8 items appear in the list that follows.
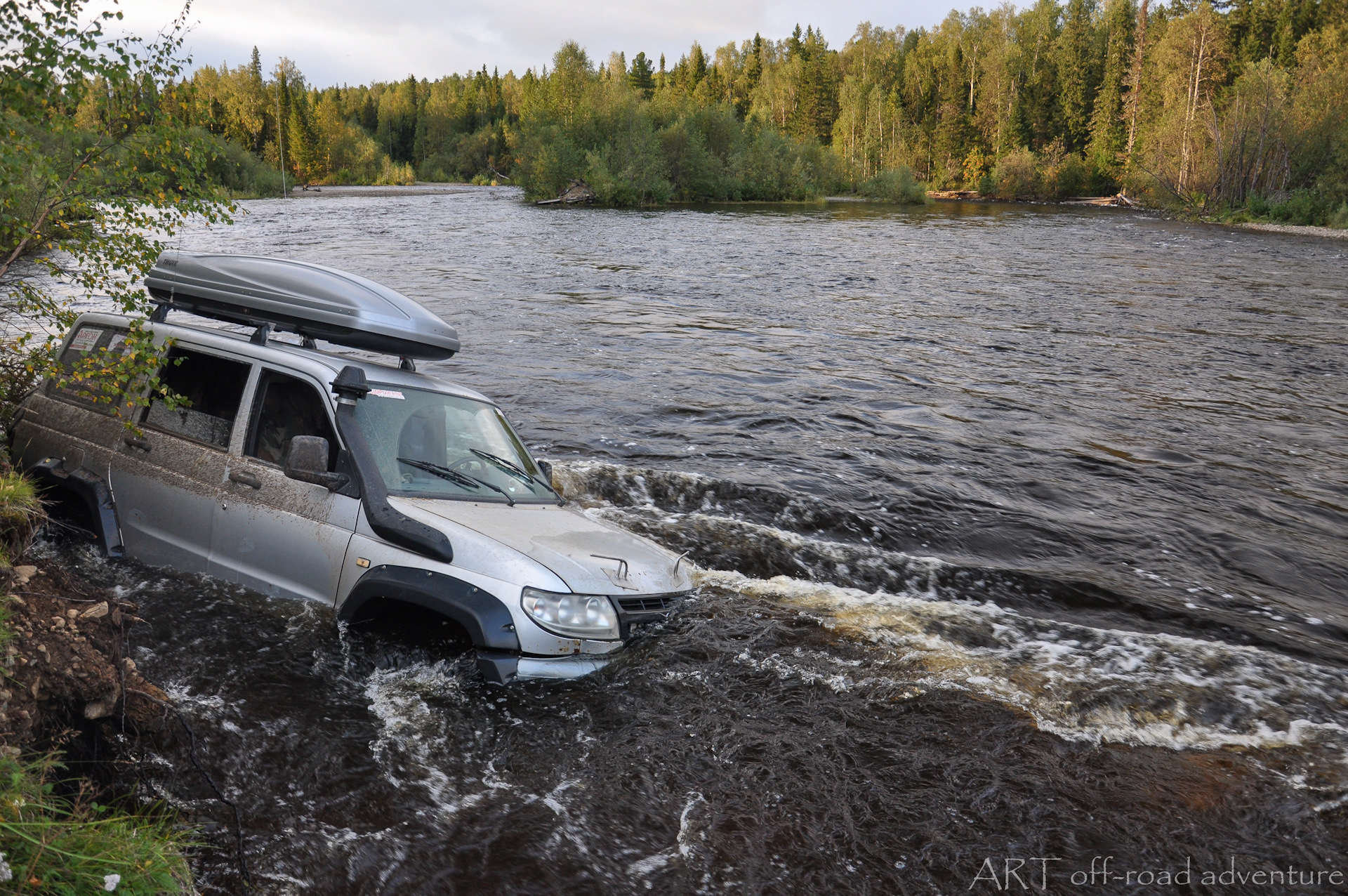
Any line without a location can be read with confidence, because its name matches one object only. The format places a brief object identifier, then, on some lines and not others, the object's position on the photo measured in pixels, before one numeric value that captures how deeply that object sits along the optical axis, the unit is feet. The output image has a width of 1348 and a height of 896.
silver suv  14.92
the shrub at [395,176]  394.52
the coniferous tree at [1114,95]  254.27
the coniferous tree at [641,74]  384.06
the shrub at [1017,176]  246.06
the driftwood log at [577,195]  207.31
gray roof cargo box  18.47
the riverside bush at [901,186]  245.24
